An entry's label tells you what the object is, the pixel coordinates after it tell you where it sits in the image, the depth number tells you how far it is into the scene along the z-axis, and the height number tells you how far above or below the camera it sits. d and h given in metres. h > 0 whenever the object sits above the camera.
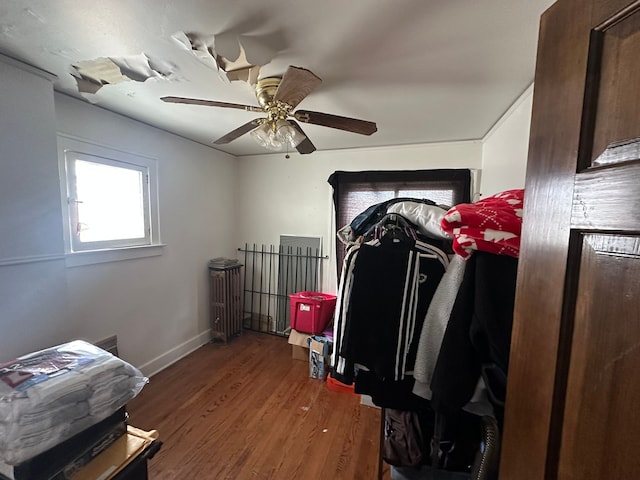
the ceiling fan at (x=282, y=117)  1.34 +0.59
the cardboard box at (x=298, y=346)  2.78 -1.34
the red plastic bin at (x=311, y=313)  2.75 -0.97
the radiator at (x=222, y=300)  3.09 -0.97
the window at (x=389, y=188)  2.69 +0.40
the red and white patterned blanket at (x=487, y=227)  0.84 +0.00
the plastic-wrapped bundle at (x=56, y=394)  0.89 -0.69
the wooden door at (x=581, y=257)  0.40 -0.05
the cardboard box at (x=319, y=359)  2.50 -1.32
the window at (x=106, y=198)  1.86 +0.14
